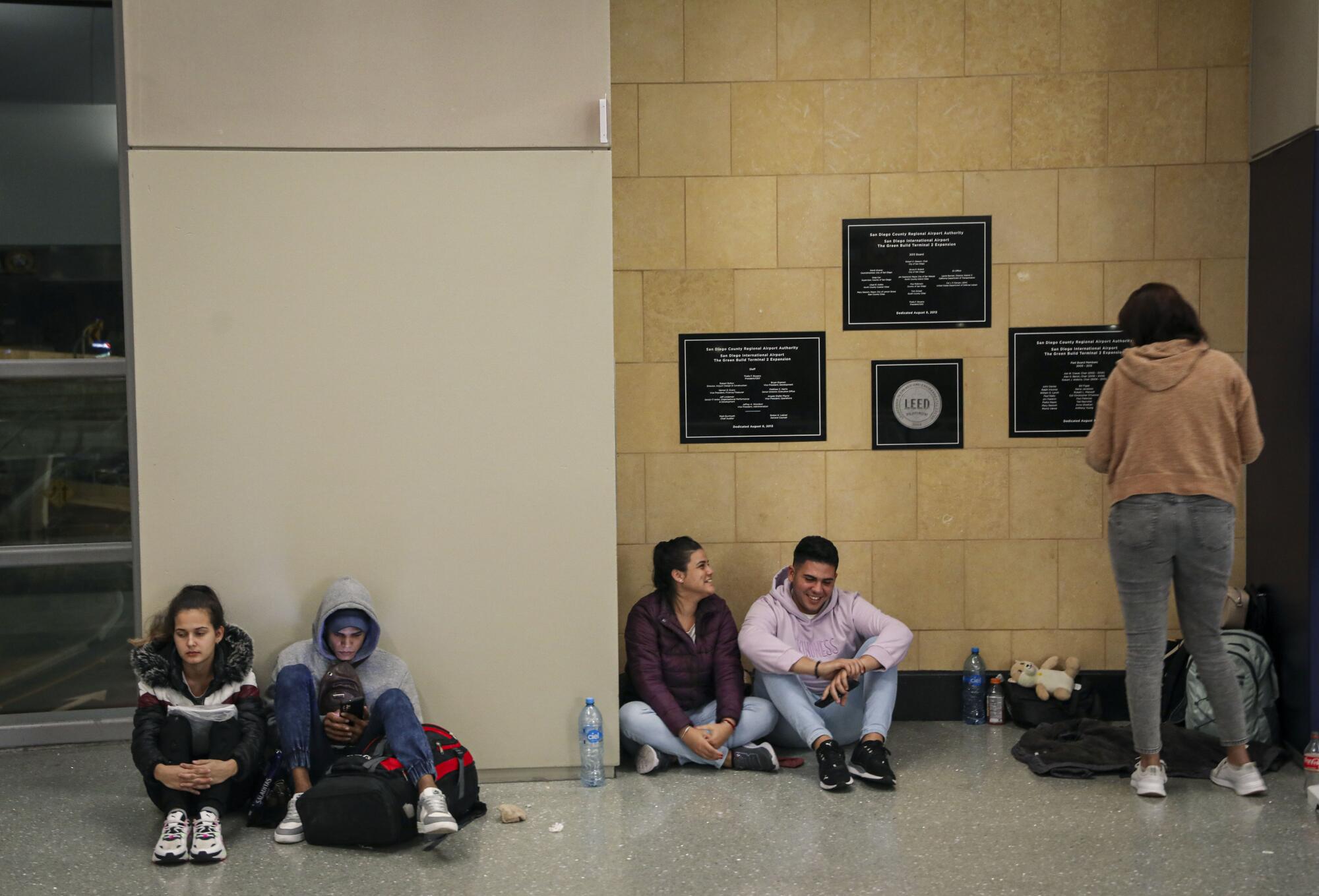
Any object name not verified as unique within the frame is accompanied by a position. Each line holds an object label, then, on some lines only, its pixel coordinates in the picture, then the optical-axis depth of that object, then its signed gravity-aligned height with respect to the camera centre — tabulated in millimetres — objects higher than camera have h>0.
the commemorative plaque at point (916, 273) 5137 +630
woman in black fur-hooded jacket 3814 -1003
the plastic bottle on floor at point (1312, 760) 4215 -1270
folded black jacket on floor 4332 -1306
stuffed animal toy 4984 -1145
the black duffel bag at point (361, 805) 3695 -1234
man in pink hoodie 4457 -962
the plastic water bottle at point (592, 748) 4336 -1236
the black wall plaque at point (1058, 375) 5148 +171
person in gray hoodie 3895 -985
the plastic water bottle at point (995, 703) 5086 -1270
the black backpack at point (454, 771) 3914 -1199
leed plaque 5176 +46
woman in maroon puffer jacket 4500 -1046
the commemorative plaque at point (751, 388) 5164 +130
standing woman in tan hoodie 3938 -261
